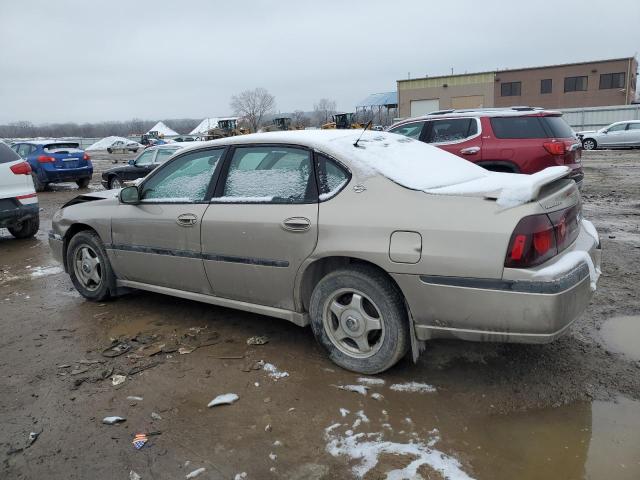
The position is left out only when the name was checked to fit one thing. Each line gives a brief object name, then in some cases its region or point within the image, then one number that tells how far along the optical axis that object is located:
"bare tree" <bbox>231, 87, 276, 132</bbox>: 84.06
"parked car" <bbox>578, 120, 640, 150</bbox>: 22.75
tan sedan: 2.93
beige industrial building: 48.94
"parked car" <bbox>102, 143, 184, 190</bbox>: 14.05
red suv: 7.69
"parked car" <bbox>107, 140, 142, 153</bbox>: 49.63
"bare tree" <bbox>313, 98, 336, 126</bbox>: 85.65
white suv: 7.70
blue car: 15.92
